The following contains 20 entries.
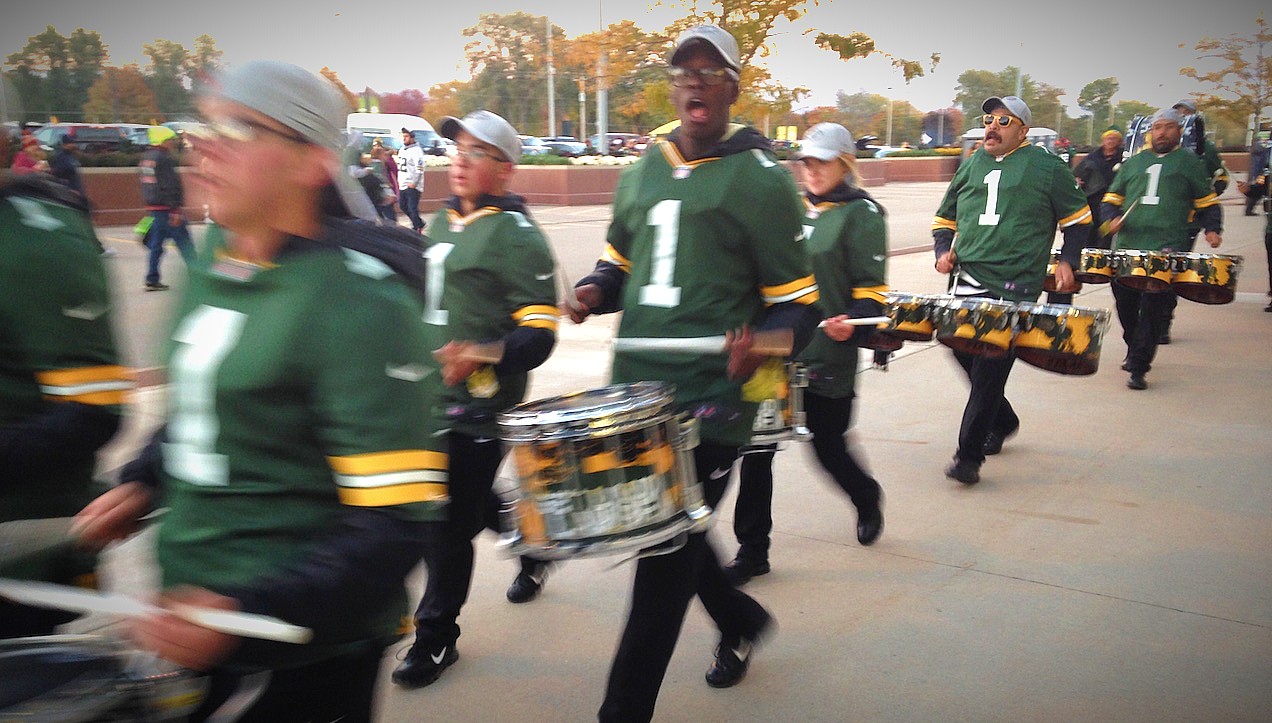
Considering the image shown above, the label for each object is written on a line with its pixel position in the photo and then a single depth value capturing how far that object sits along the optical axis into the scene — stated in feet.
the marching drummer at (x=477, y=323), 11.84
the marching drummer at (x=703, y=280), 9.64
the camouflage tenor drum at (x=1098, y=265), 27.07
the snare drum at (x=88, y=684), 5.09
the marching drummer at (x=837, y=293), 15.79
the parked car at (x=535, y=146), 135.93
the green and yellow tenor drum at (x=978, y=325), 17.97
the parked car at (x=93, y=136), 78.38
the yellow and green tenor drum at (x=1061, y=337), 17.29
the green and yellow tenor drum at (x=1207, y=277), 25.77
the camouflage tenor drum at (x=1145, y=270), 26.22
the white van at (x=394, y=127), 136.78
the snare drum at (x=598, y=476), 8.89
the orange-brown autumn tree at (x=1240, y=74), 106.52
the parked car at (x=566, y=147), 146.36
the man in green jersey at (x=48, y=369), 7.28
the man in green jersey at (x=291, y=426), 5.27
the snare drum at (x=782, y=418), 14.34
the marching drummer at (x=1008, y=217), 20.01
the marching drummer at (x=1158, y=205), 27.48
